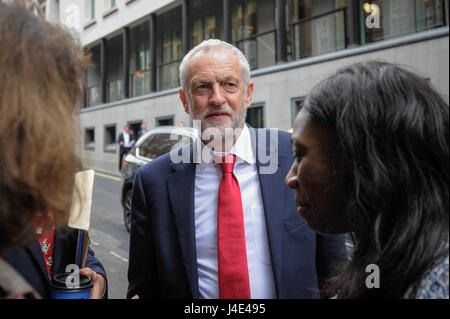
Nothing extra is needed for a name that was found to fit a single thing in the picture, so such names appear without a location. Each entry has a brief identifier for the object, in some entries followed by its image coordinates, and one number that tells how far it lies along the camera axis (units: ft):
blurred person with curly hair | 2.93
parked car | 22.54
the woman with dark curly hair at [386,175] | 3.04
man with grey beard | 5.89
